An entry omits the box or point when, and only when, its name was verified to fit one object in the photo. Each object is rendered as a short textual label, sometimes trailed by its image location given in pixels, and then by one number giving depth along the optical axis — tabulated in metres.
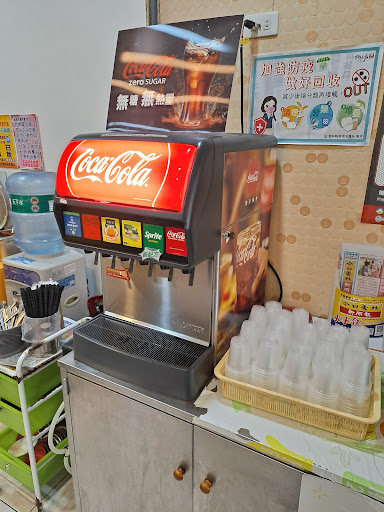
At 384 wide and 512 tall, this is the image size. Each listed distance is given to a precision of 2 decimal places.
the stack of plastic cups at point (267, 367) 1.15
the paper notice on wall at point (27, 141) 2.42
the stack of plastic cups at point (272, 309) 1.36
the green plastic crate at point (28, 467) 1.77
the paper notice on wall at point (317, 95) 1.39
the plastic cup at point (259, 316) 1.32
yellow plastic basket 1.04
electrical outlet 1.46
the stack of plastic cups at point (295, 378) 1.11
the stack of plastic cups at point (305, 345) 1.14
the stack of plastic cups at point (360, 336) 1.22
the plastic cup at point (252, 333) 1.22
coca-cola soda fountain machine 1.00
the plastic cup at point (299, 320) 1.31
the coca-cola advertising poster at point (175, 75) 1.34
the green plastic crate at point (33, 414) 1.68
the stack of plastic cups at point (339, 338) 1.18
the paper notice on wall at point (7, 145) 2.58
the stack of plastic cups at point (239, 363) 1.18
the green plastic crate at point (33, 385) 1.63
